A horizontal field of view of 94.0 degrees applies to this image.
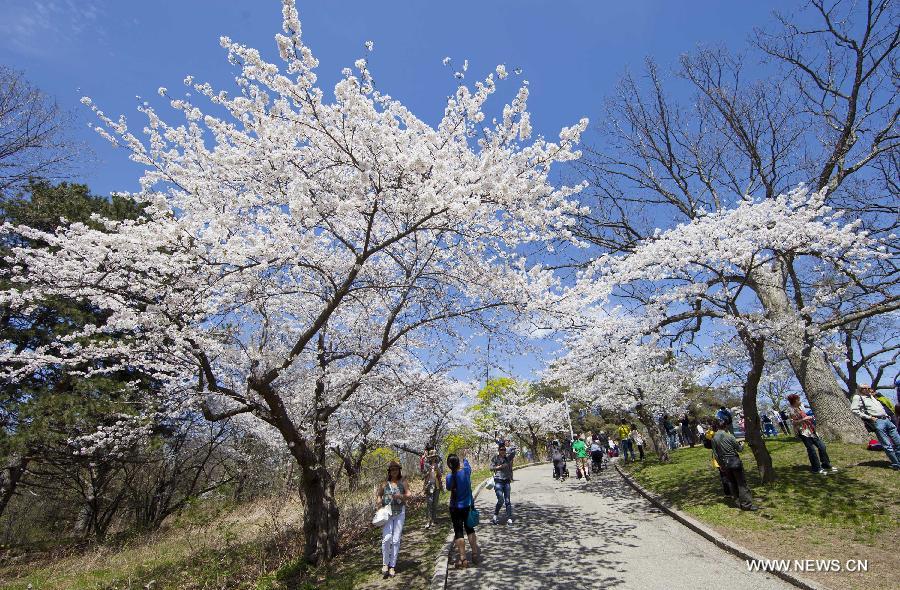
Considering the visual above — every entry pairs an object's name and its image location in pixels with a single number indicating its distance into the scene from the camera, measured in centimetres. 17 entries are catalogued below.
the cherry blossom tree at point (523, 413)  3273
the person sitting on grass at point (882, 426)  738
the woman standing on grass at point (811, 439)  800
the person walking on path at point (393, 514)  629
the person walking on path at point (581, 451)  1525
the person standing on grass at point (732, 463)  720
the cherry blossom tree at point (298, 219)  534
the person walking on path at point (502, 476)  912
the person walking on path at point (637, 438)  1800
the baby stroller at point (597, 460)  1683
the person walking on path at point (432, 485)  915
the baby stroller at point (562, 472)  1611
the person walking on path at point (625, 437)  1871
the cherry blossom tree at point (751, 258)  798
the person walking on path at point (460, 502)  619
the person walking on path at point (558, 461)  1565
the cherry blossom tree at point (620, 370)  993
